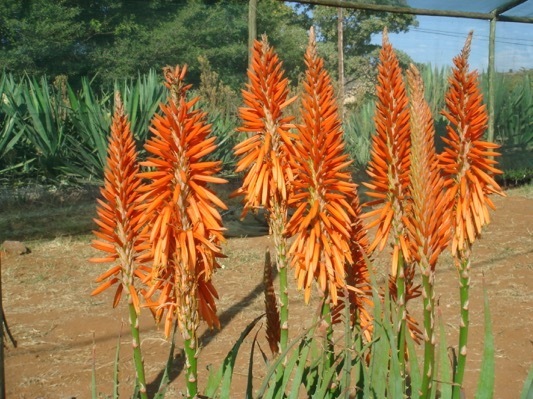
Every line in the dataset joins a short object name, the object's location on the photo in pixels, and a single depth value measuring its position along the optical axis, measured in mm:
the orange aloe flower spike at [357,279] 1505
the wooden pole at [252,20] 6473
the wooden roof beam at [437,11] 7211
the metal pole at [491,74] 9766
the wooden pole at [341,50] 9414
